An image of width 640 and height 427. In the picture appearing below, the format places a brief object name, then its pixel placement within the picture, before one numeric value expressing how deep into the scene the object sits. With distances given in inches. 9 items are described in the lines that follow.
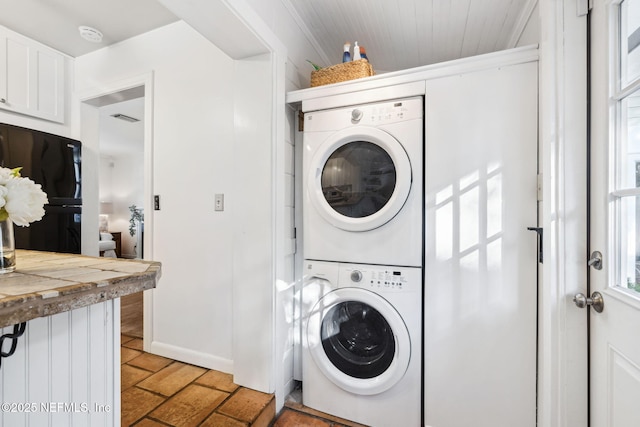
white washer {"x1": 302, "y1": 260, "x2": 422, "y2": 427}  57.1
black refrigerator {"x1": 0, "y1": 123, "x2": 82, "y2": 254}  80.1
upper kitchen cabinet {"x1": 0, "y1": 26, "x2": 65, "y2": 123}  81.3
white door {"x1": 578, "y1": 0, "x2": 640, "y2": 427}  36.4
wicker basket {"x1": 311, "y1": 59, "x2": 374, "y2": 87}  64.9
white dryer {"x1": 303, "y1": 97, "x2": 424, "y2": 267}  57.4
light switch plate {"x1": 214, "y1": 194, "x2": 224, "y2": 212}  75.5
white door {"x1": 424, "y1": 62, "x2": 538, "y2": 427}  51.5
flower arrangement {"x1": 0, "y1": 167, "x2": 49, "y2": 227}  26.2
